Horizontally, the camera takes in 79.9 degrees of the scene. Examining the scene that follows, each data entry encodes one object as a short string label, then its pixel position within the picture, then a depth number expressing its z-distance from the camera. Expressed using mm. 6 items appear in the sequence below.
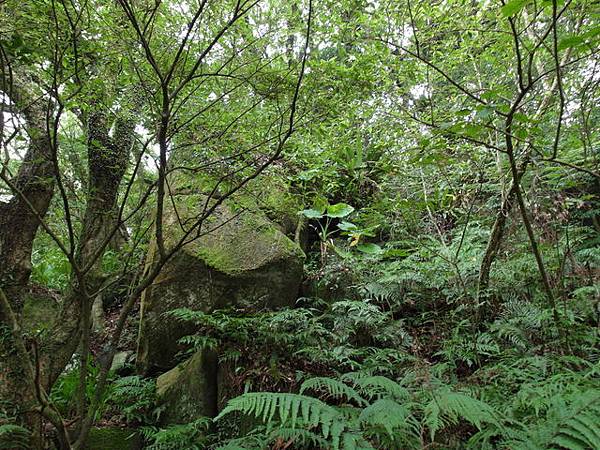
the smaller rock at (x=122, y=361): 4484
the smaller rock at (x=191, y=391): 3416
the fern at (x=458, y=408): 1524
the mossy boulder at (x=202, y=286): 4000
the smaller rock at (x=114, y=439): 3289
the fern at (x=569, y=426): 1341
